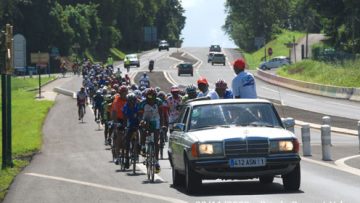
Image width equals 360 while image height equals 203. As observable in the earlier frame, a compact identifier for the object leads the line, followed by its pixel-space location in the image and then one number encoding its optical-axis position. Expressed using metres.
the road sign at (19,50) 49.65
